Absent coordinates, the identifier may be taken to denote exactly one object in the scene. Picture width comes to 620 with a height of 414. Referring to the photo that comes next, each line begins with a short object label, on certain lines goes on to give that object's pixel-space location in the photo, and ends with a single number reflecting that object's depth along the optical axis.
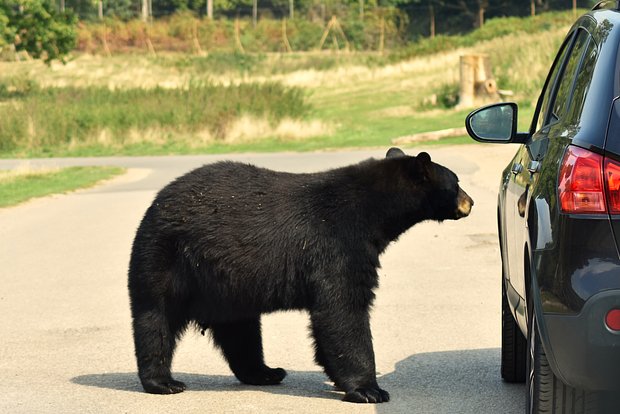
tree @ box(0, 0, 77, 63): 98.69
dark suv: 8.16
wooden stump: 73.69
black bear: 12.88
